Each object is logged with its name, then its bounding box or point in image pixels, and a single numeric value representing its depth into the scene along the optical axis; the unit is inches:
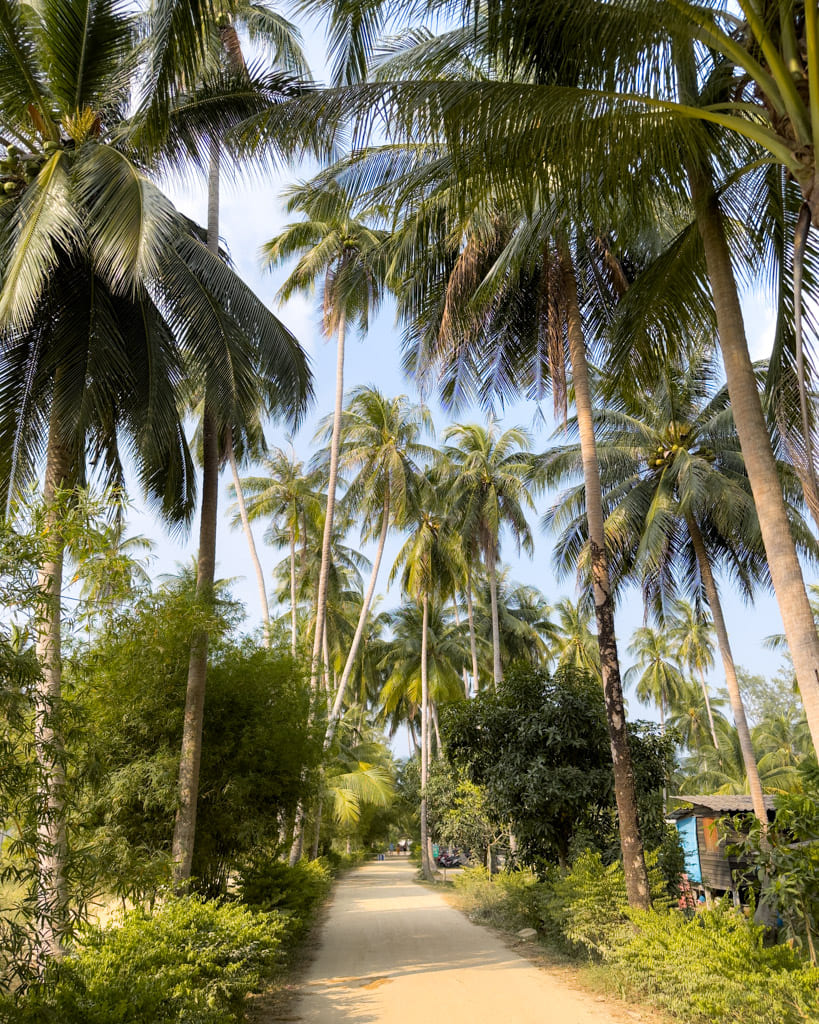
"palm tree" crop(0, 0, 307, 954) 296.7
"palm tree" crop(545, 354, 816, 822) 630.5
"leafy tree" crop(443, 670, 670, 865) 446.3
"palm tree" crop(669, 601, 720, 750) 1668.3
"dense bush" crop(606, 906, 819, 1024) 210.4
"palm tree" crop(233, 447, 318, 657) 1077.8
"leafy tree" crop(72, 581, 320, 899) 358.0
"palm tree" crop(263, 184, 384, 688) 782.5
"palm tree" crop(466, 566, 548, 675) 1302.9
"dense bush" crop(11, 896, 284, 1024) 175.8
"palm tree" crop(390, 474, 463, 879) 1090.1
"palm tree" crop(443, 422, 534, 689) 969.5
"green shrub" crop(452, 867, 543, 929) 493.0
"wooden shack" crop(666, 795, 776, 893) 698.8
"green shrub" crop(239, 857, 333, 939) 418.0
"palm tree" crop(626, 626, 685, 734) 1881.2
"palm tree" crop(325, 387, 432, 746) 922.7
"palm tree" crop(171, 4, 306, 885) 357.1
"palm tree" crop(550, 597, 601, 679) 1573.6
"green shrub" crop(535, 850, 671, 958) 349.1
